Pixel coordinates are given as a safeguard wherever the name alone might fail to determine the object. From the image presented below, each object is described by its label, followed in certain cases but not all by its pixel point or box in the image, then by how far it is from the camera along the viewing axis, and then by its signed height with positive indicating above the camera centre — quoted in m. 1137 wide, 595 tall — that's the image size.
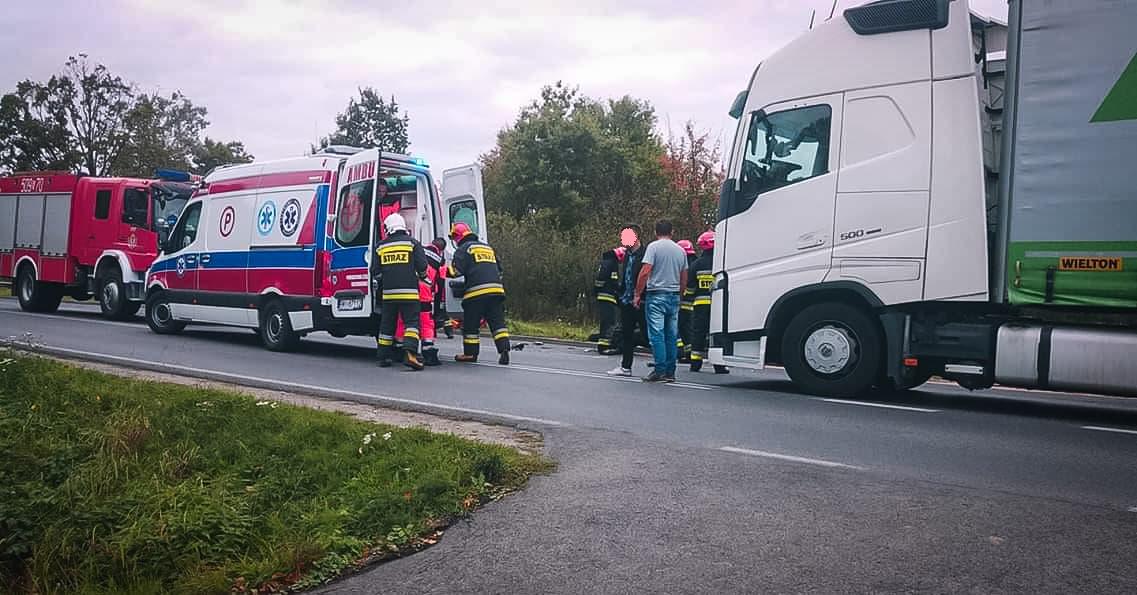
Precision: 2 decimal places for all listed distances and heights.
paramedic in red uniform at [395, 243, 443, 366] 12.83 +0.00
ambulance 13.20 +1.00
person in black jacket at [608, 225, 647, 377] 12.49 +0.41
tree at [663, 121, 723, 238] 25.11 +3.70
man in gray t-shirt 11.67 +0.43
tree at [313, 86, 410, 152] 74.06 +13.75
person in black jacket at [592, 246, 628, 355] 15.27 +0.58
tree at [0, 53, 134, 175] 44.19 +7.33
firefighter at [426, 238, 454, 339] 13.63 +0.31
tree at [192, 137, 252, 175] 52.90 +8.44
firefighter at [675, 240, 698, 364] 14.05 +0.19
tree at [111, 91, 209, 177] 44.88 +6.70
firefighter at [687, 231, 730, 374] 13.32 +0.47
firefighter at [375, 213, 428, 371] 12.31 +0.37
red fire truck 19.67 +1.15
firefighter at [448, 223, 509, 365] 13.13 +0.44
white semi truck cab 8.56 +1.33
